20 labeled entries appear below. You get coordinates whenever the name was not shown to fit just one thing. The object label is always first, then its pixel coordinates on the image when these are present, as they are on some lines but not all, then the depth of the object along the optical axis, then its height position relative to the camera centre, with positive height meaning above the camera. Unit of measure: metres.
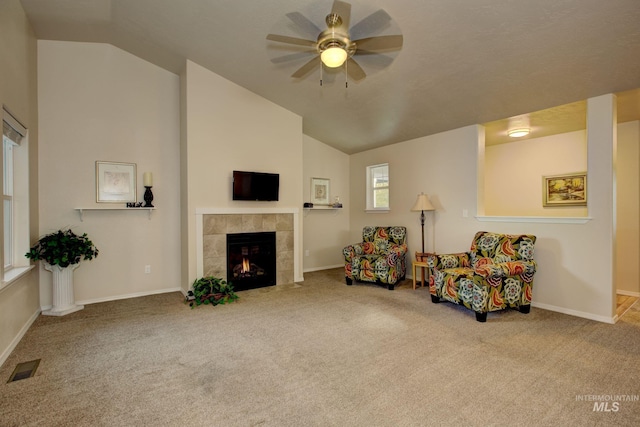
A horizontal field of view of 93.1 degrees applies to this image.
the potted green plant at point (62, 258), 3.48 -0.54
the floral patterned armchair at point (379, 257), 4.70 -0.76
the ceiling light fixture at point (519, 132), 4.60 +1.21
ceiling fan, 2.43 +1.42
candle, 4.26 +0.46
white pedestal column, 3.64 -0.95
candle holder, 4.34 +0.20
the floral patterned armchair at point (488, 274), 3.34 -0.75
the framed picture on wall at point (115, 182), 4.16 +0.41
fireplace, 4.63 -0.77
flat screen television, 4.59 +0.40
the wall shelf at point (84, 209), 4.03 +0.04
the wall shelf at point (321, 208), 6.15 +0.06
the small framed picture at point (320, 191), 6.24 +0.42
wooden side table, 4.54 -0.83
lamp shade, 4.82 +0.11
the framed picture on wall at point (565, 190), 4.75 +0.34
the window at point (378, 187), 6.11 +0.49
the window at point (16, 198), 3.17 +0.15
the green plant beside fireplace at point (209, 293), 4.04 -1.11
